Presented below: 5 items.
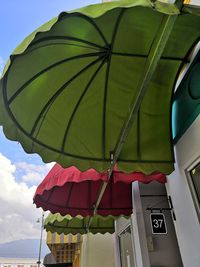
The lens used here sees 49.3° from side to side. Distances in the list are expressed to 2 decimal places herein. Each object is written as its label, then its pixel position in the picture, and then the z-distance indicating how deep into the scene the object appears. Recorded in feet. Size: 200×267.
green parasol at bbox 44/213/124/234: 18.67
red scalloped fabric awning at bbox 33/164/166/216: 9.87
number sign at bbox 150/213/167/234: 12.75
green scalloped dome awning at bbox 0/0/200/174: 5.28
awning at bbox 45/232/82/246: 25.82
